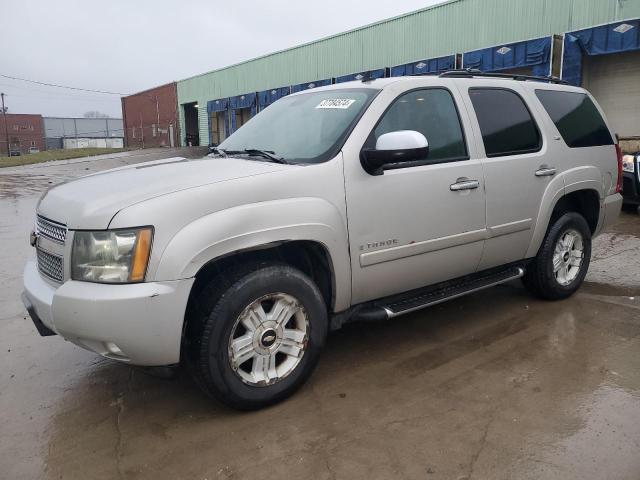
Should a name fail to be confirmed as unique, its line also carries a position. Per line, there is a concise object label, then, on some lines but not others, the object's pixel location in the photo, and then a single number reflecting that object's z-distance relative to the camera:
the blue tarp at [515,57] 16.34
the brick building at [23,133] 74.88
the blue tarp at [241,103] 31.95
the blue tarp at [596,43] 14.00
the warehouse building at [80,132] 82.69
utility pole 70.56
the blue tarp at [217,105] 35.06
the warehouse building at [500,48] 14.85
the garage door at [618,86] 14.78
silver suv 2.56
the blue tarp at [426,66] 19.34
